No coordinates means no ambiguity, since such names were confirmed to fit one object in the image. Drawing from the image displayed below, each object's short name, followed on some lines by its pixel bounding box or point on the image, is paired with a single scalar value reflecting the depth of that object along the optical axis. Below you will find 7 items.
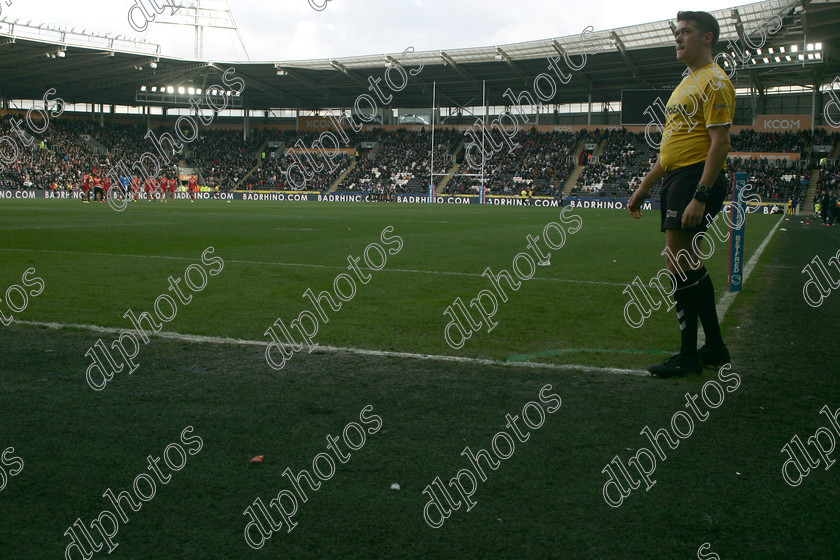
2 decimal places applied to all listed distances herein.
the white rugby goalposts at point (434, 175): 50.78
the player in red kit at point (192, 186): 42.37
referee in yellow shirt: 4.05
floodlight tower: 53.84
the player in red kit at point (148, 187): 45.17
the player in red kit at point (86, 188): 36.72
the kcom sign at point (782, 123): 49.25
